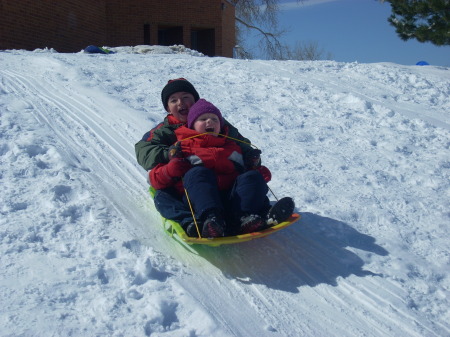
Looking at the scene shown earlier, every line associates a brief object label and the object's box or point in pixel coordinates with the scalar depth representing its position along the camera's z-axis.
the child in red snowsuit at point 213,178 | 2.92
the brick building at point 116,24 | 11.48
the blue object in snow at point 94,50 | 10.56
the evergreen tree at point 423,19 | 9.70
